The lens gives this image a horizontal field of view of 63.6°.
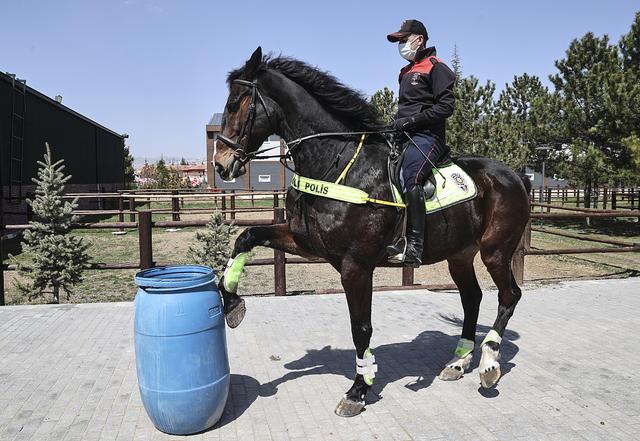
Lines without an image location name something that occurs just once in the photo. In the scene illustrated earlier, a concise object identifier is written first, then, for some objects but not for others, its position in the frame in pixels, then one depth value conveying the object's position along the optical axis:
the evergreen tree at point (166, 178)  42.09
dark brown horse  3.94
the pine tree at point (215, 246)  8.00
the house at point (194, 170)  100.75
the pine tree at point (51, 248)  7.38
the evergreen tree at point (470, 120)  18.83
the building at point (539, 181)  62.27
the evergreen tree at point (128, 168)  45.90
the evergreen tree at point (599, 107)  17.92
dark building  17.03
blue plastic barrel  3.43
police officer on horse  4.05
